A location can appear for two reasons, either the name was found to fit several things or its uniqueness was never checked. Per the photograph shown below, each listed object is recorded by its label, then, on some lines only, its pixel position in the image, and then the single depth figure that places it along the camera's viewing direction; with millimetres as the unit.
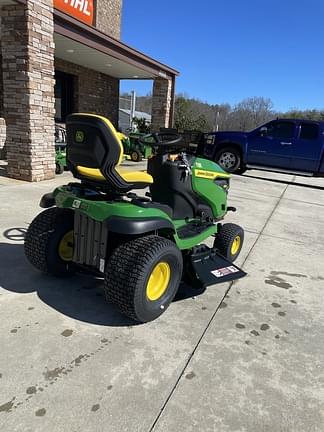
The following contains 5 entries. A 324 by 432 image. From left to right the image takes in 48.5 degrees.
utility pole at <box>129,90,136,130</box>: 24727
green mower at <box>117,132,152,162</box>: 11531
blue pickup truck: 10164
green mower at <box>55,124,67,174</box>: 8195
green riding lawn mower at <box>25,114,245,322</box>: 2424
